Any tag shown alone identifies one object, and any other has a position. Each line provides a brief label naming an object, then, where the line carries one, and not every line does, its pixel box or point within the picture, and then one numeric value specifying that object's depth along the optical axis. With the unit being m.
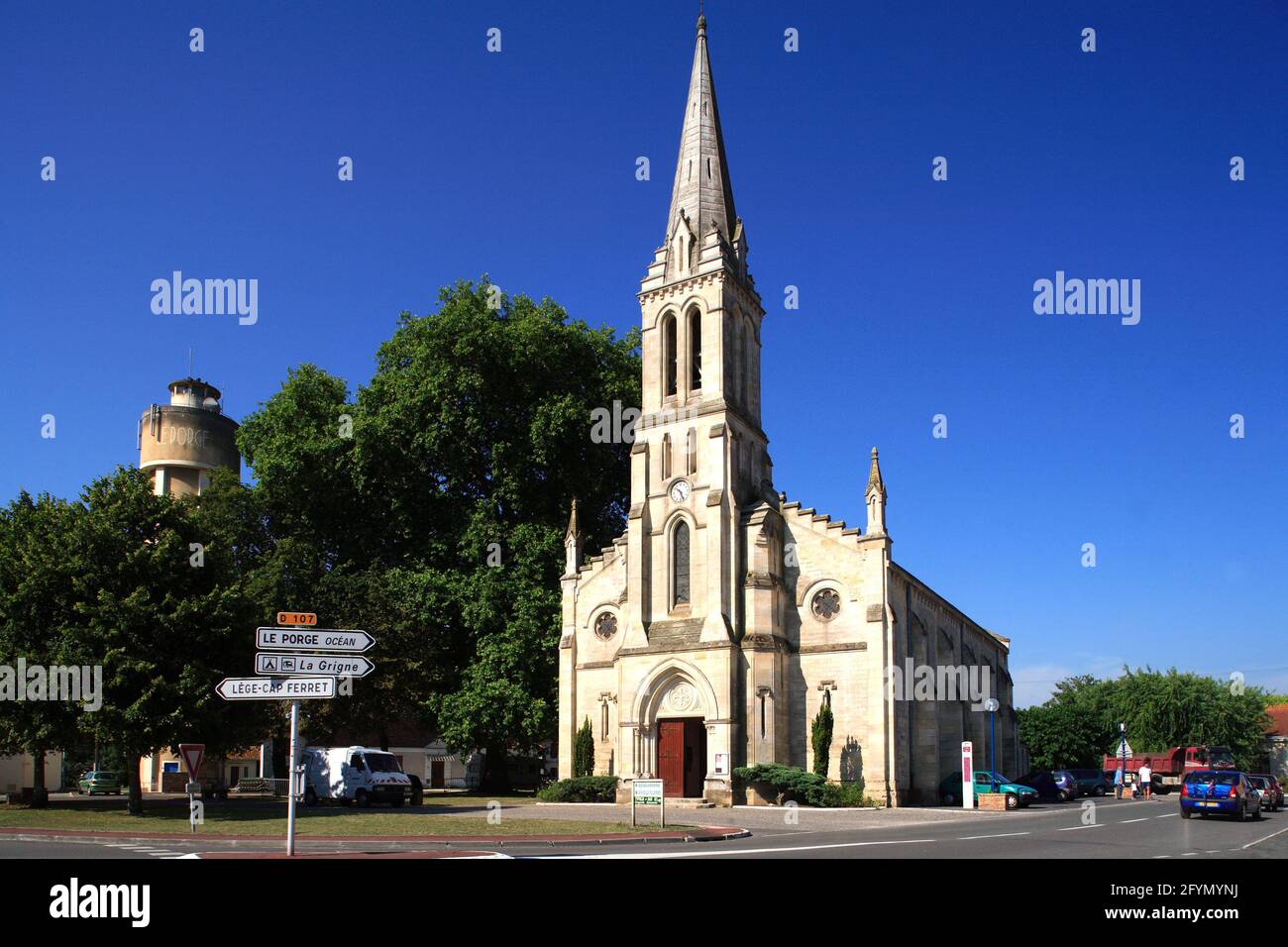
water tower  69.81
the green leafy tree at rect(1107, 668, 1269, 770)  73.44
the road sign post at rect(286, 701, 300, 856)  15.01
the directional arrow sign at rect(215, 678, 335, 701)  15.02
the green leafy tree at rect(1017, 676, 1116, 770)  71.75
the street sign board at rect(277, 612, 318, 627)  15.23
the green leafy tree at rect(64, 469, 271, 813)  28.22
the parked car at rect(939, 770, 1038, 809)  37.44
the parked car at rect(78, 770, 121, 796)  51.94
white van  34.56
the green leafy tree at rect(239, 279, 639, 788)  43.06
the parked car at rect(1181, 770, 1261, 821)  28.22
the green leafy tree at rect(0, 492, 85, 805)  28.59
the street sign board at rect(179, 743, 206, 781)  21.83
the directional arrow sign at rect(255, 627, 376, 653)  15.16
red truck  56.88
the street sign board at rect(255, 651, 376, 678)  15.05
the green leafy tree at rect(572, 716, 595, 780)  39.94
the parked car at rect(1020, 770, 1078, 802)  45.57
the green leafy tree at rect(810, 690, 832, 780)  36.47
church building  36.97
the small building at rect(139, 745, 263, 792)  48.94
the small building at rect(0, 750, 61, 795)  44.91
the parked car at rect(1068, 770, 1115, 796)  51.12
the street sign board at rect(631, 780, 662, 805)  22.56
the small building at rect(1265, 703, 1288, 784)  83.31
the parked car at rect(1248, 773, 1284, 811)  36.50
